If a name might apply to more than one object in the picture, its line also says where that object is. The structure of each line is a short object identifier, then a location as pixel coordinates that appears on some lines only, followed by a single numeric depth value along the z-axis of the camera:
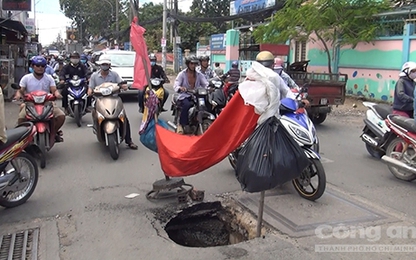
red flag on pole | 4.86
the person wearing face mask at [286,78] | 7.69
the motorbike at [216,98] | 7.93
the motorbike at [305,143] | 4.95
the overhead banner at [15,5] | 16.97
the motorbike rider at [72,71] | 10.27
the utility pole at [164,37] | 26.22
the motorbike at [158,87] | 9.38
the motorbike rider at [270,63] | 4.40
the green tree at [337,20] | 14.26
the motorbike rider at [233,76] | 11.75
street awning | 15.32
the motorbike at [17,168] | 4.62
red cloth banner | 3.88
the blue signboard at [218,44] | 26.42
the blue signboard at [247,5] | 23.84
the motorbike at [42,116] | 6.62
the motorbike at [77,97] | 10.00
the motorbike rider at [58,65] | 17.12
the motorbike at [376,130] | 6.77
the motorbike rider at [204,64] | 8.92
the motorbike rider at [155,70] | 11.98
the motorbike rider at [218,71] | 17.42
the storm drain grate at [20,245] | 3.75
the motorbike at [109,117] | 7.04
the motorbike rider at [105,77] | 7.93
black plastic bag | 3.61
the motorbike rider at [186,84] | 7.61
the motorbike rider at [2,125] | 4.39
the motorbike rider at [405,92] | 6.68
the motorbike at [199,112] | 7.31
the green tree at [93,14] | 61.38
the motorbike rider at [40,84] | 7.09
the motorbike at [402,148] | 5.76
